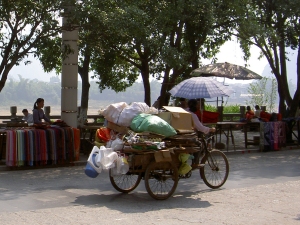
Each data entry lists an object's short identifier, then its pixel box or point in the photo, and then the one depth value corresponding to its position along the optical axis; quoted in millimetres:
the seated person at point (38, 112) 14588
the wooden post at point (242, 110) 31319
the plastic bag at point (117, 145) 9461
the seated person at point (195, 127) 10453
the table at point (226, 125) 17656
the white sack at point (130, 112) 9828
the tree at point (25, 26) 14047
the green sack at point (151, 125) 9531
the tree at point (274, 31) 18375
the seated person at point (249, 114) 19617
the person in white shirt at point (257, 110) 26044
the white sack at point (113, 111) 9930
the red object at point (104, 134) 9932
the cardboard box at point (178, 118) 10321
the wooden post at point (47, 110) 25952
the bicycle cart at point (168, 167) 9469
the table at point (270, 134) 18578
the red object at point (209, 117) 17109
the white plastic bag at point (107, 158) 9086
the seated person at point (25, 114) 21206
